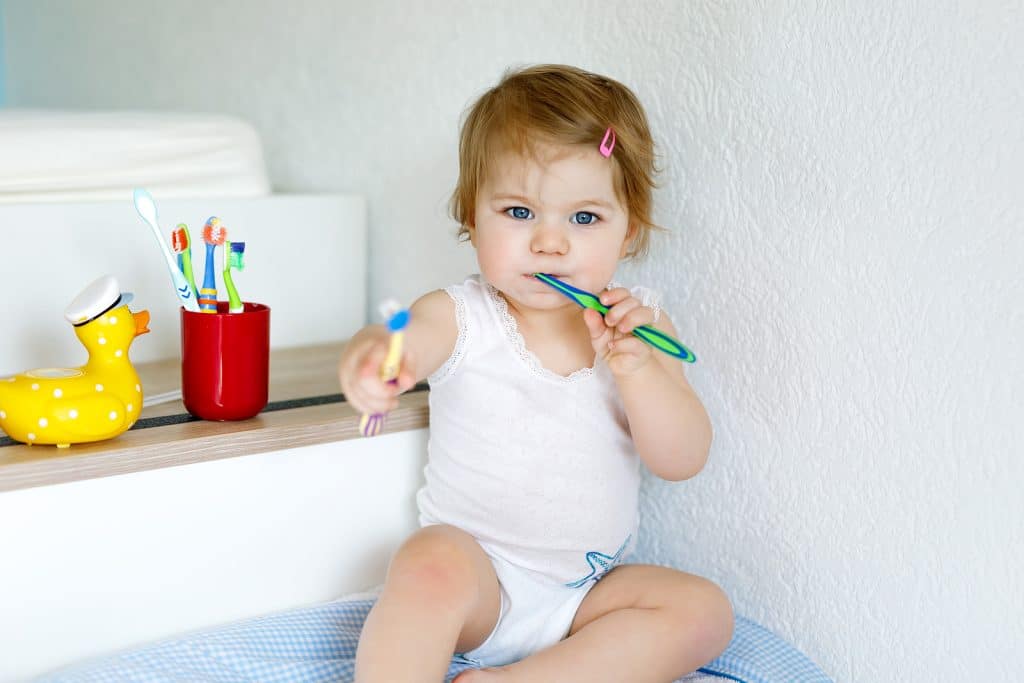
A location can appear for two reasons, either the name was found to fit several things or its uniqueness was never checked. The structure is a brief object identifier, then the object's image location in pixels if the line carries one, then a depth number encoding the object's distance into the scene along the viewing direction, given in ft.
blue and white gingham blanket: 2.99
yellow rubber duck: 2.97
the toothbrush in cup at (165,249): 3.35
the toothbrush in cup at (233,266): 3.39
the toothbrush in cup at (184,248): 3.38
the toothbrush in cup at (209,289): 3.40
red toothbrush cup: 3.31
